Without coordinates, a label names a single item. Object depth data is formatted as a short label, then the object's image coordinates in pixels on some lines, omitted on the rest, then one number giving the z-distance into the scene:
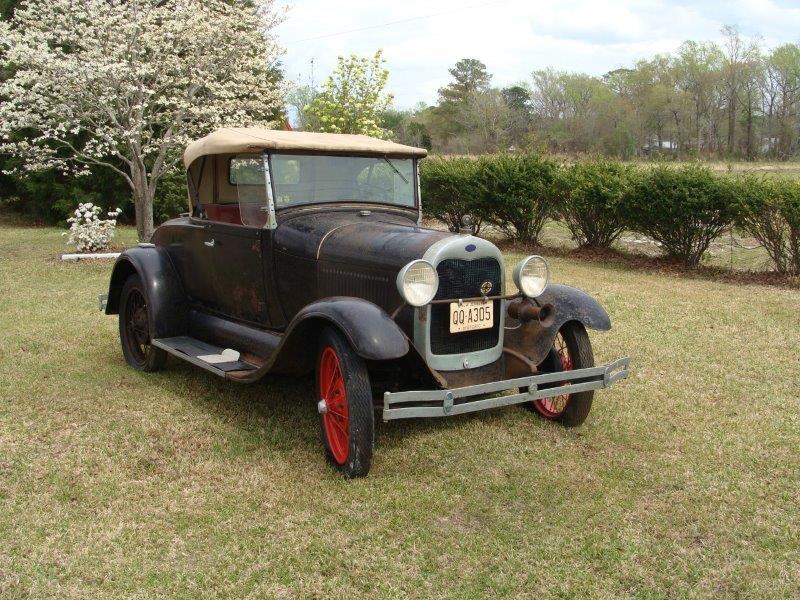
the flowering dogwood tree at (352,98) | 15.12
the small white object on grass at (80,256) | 11.85
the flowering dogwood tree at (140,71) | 11.51
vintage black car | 3.75
